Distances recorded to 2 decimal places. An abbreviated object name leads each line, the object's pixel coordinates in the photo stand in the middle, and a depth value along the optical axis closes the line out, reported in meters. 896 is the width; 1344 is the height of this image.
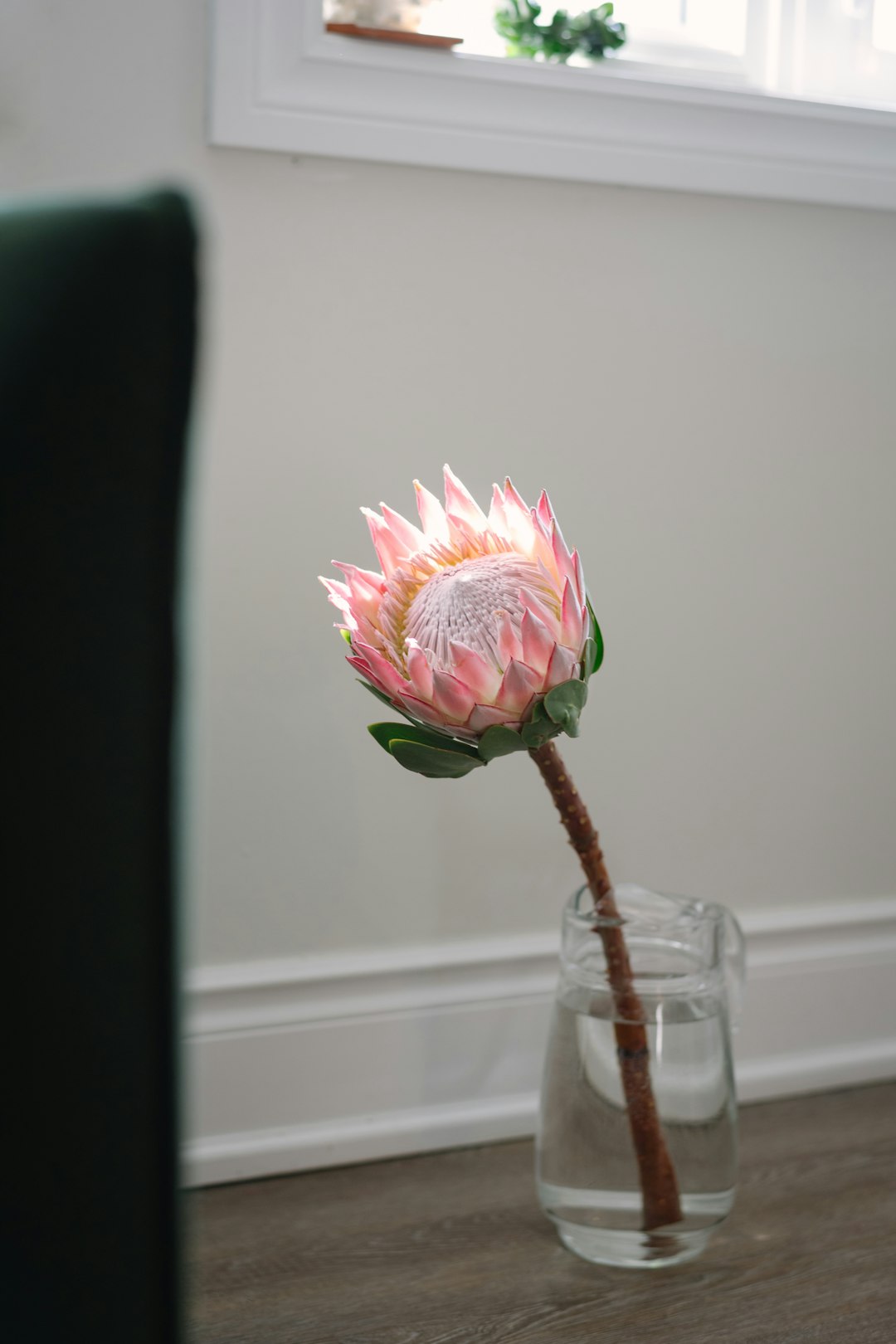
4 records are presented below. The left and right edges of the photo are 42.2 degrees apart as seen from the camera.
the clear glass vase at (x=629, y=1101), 0.89
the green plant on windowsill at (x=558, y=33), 1.18
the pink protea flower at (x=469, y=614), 0.69
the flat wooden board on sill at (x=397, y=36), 1.03
